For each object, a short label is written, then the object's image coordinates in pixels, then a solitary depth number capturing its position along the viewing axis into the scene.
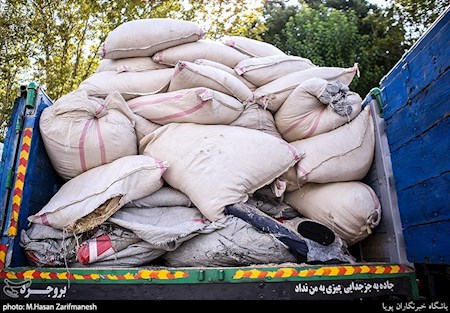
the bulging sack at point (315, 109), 2.33
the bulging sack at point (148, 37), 2.63
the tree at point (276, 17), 11.84
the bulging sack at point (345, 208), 2.08
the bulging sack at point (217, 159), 2.01
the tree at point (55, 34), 7.86
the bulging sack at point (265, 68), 2.59
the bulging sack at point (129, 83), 2.49
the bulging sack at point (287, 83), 2.47
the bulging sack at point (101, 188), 1.92
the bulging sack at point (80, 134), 2.13
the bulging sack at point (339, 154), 2.21
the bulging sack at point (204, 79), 2.34
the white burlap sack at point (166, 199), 2.11
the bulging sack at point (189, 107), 2.24
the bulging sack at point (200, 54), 2.63
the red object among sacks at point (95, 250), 1.82
